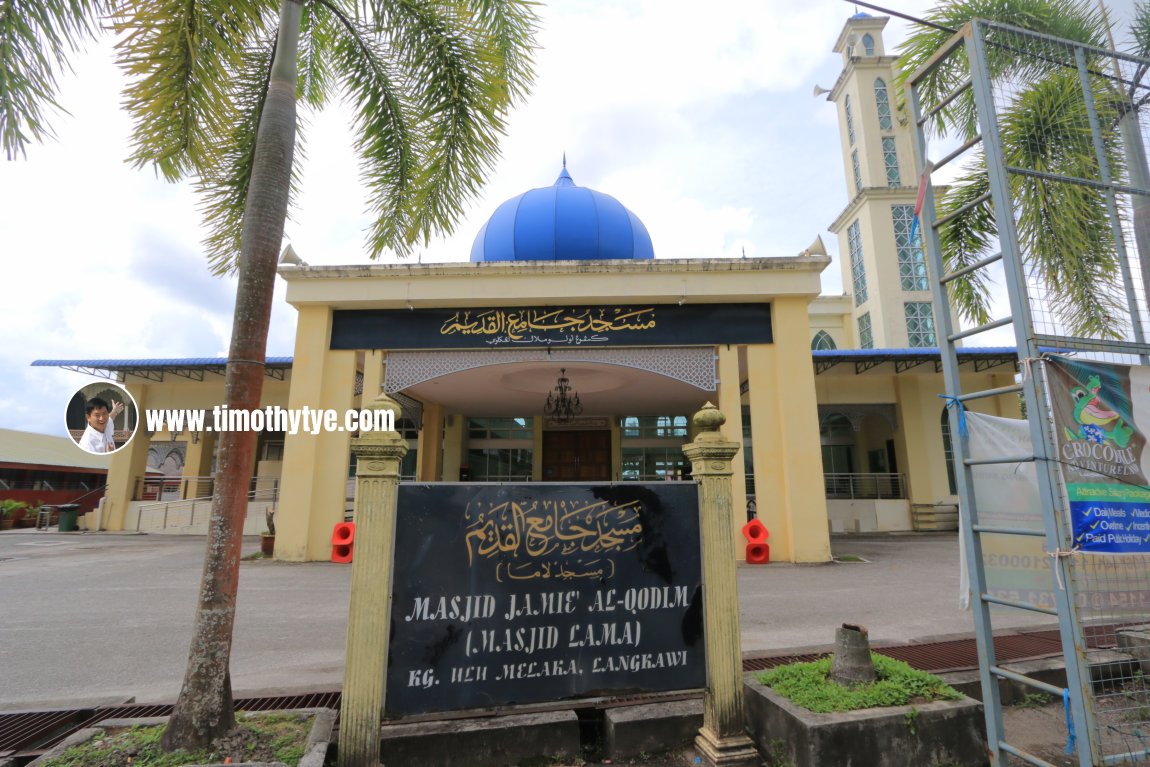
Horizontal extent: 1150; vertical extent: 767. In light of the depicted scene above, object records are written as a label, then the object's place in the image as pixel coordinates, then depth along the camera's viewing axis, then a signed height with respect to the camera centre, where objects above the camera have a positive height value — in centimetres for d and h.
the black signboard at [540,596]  307 -55
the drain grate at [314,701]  325 -134
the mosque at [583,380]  1072 +272
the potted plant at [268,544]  1116 -91
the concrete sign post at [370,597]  286 -51
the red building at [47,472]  2341 +111
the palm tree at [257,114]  312 +298
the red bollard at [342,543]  1038 -83
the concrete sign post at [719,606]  314 -63
